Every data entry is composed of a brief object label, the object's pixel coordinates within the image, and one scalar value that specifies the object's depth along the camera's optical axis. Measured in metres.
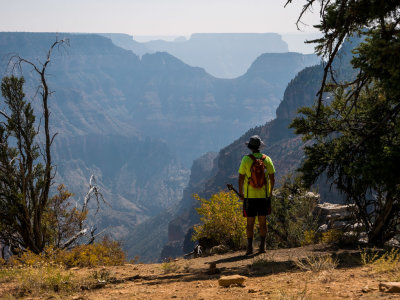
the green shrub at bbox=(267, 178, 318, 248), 11.00
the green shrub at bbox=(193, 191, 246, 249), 9.93
